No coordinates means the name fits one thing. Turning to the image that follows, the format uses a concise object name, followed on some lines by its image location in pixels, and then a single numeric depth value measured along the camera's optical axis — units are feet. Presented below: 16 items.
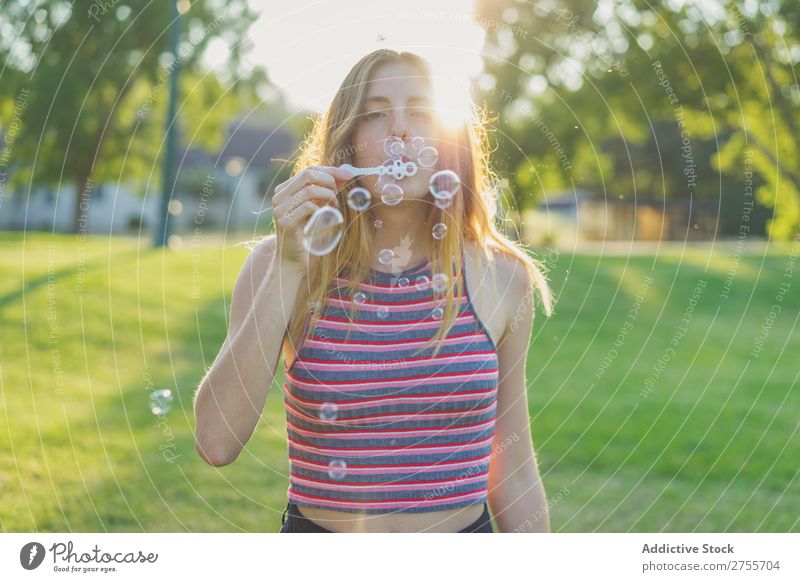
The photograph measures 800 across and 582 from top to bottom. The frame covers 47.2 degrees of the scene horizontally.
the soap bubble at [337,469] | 7.84
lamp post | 25.04
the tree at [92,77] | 56.13
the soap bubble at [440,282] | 8.27
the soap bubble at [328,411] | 7.61
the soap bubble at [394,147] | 8.22
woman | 7.57
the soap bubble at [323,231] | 7.59
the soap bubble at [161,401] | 10.27
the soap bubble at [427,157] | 8.55
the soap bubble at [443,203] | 8.68
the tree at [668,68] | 31.73
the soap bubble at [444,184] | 8.71
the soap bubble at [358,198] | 8.85
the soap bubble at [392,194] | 8.32
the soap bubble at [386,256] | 8.50
